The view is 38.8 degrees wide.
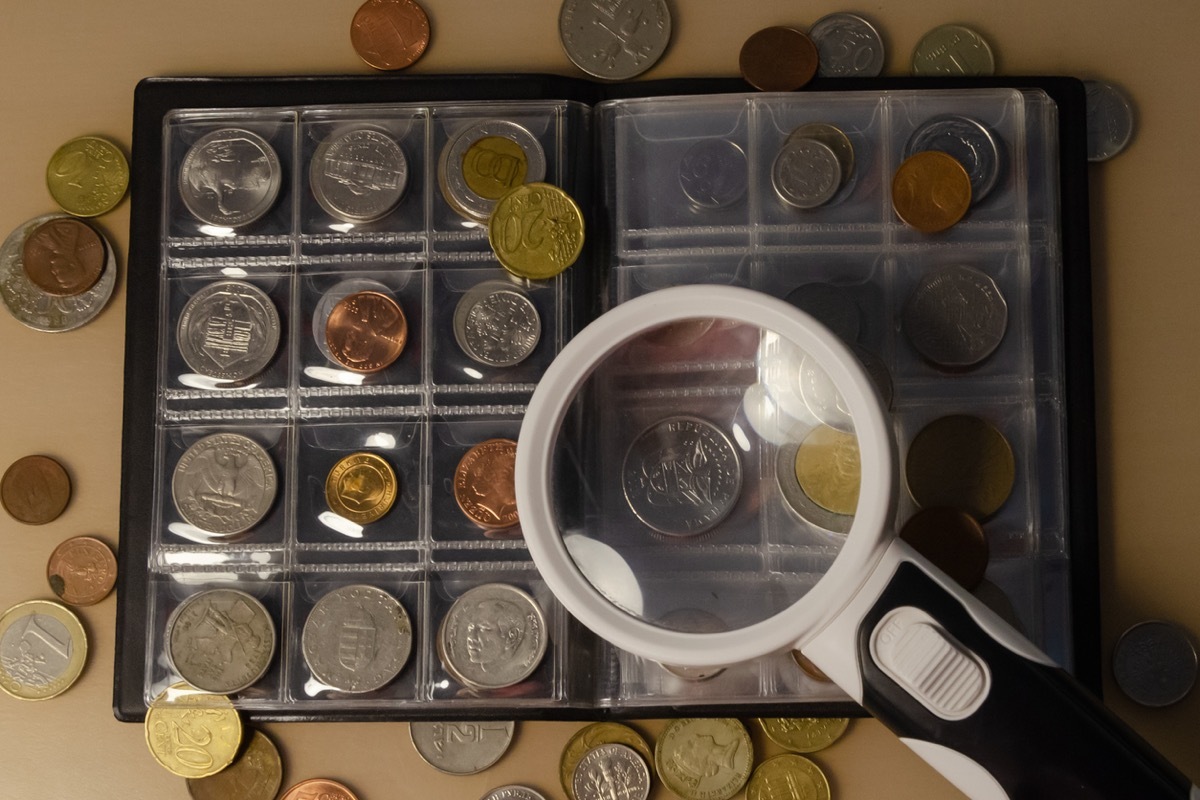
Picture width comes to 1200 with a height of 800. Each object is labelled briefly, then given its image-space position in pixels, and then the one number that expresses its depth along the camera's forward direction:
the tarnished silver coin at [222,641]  0.39
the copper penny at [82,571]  0.40
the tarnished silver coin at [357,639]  0.38
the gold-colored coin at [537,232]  0.38
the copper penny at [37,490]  0.41
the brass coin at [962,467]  0.38
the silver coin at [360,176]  0.39
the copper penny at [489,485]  0.39
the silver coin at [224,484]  0.39
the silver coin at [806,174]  0.39
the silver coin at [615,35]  0.40
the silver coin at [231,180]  0.39
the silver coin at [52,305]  0.41
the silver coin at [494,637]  0.38
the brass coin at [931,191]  0.38
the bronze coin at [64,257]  0.41
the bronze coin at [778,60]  0.40
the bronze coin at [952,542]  0.37
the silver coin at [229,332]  0.39
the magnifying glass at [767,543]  0.33
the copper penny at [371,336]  0.39
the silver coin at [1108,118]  0.40
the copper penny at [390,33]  0.41
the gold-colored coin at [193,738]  0.39
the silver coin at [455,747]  0.40
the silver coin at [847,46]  0.40
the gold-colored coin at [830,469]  0.34
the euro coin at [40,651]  0.40
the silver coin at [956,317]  0.38
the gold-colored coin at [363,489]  0.39
